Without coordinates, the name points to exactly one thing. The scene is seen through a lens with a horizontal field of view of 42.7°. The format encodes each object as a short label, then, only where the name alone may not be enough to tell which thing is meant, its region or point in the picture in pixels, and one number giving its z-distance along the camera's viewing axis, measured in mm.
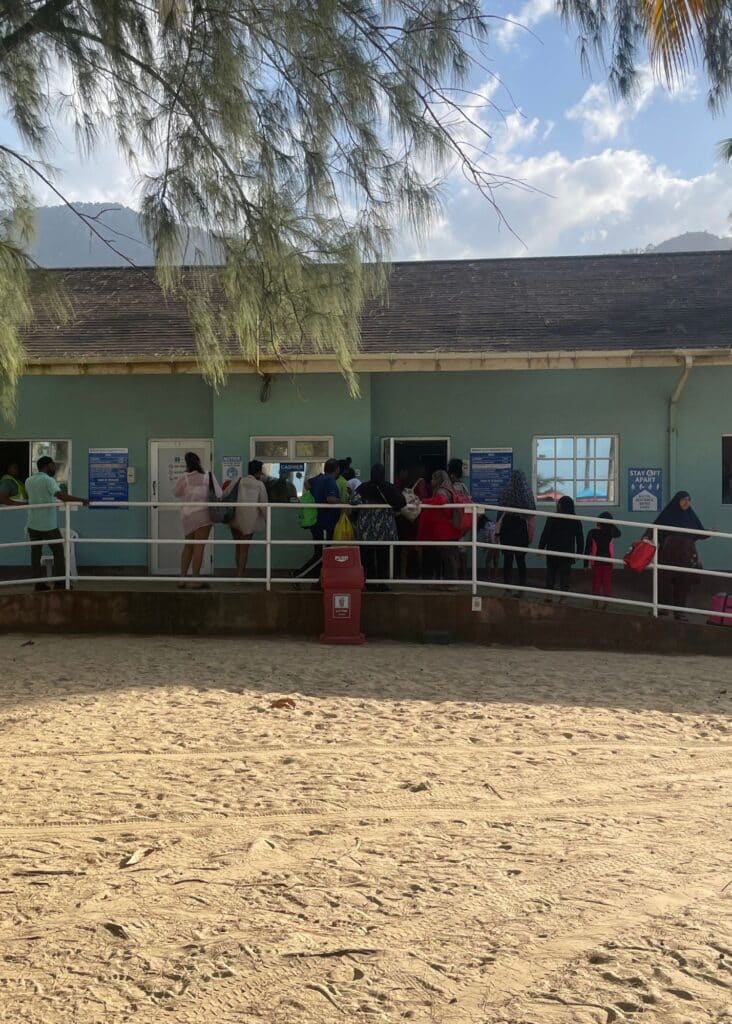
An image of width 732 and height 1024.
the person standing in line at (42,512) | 11047
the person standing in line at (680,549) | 10547
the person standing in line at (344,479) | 11352
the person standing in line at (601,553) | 11039
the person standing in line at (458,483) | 11425
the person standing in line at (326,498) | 10969
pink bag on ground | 10211
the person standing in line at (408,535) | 10751
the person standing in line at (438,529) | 10703
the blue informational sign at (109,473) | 13531
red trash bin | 9891
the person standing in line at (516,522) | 11352
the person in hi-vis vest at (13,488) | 12289
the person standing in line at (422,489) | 12023
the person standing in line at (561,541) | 11078
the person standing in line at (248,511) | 11336
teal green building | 12570
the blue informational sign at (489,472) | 13125
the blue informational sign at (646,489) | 12922
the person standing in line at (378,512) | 10477
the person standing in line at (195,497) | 11047
